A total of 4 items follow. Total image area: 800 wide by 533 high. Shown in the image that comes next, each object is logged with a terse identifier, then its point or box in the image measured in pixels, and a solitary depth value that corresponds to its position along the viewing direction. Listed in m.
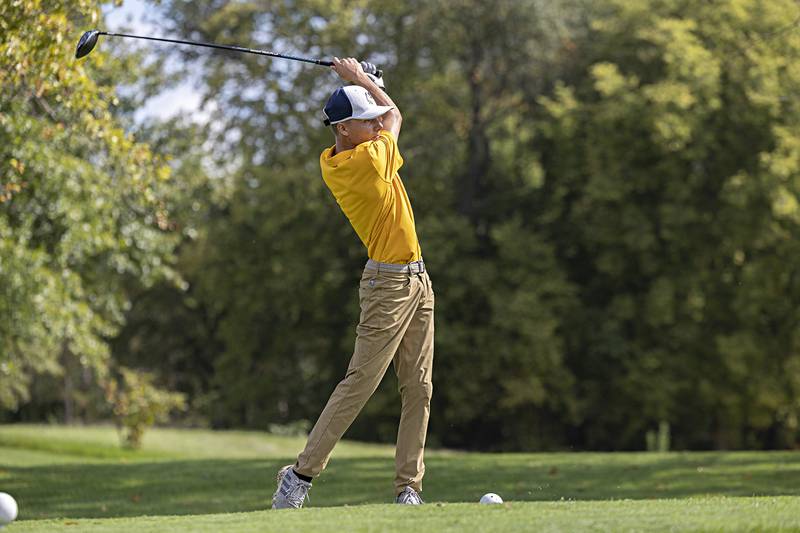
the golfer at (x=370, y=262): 12.95
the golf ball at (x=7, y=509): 10.79
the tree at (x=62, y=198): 19.42
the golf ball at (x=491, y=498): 12.98
